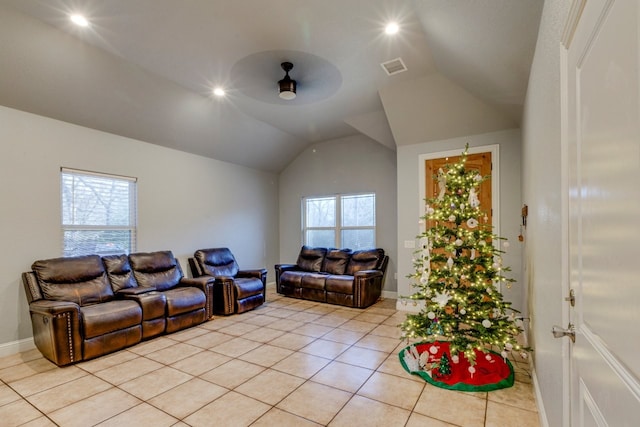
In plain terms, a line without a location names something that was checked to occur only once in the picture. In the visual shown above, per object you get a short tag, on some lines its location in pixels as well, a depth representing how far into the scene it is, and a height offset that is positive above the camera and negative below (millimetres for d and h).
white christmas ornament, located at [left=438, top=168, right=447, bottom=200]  2916 +320
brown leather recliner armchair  4617 -1024
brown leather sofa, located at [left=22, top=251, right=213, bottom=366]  2967 -977
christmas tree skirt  2553 -1365
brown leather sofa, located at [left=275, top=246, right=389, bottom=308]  5020 -1063
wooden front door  4168 +627
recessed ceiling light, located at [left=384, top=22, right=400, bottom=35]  2879 +1753
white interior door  693 +10
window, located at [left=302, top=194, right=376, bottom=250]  6078 -119
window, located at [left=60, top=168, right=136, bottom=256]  3896 +31
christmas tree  2699 -586
